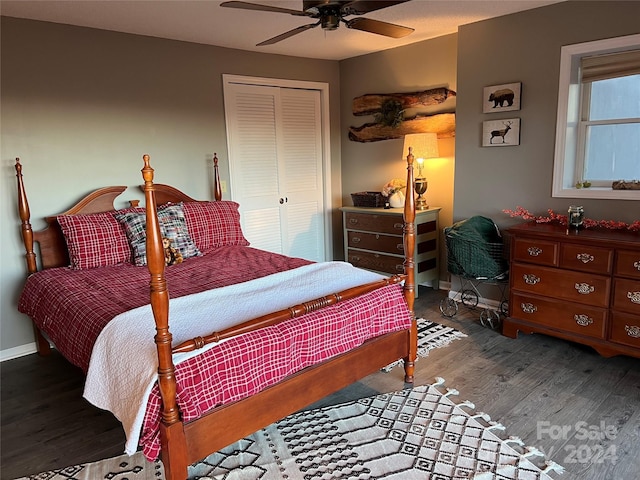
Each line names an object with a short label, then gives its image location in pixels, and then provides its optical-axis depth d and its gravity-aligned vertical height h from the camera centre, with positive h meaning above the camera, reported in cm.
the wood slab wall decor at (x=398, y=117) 427 +40
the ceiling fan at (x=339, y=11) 229 +76
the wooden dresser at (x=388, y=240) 430 -79
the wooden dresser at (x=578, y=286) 278 -85
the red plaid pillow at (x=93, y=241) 320 -51
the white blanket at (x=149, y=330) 182 -71
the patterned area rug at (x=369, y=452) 204 -137
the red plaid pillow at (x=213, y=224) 368 -49
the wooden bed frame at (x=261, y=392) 165 -101
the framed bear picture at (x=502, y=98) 355 +45
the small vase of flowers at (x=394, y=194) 448 -34
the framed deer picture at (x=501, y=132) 359 +18
